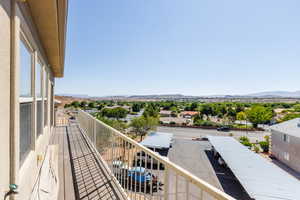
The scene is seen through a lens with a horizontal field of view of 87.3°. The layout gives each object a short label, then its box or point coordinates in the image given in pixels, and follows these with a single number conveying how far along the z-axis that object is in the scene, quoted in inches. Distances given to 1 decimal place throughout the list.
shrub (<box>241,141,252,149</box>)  687.9
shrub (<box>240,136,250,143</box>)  743.6
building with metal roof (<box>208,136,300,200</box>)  279.3
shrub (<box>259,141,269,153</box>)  675.3
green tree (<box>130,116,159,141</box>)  781.8
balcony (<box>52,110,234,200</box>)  41.9
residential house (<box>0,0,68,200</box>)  36.0
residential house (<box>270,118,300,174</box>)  488.8
